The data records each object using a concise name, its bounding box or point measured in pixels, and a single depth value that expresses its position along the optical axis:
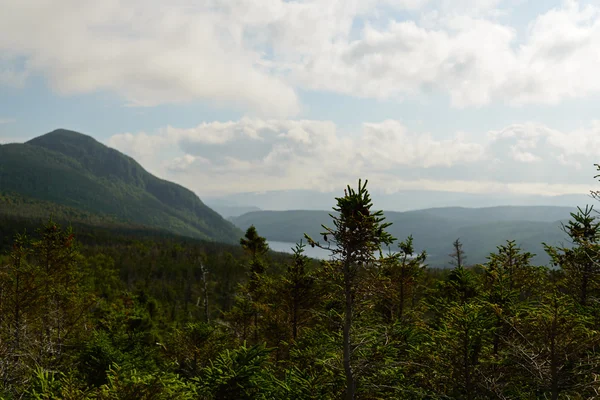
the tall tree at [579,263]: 15.89
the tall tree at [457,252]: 31.06
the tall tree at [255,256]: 25.88
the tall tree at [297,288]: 19.06
